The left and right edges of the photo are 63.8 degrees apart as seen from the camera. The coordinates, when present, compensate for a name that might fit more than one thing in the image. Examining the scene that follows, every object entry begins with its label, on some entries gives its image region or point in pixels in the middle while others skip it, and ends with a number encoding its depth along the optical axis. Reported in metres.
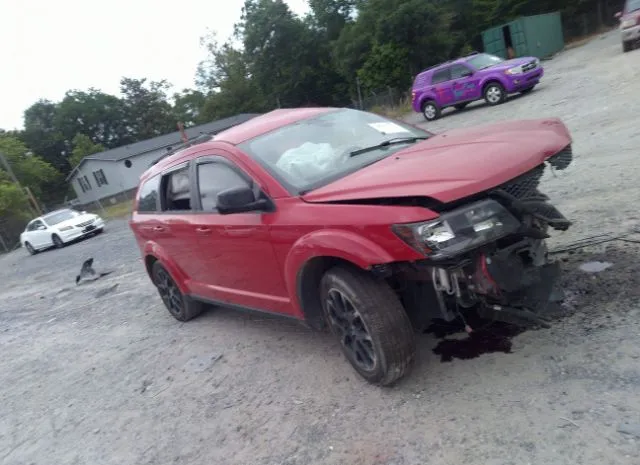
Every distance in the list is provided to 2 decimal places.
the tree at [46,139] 69.62
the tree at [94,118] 71.31
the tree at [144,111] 72.62
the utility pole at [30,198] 31.38
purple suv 16.11
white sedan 20.45
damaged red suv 2.93
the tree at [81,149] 58.25
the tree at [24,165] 44.97
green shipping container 31.12
